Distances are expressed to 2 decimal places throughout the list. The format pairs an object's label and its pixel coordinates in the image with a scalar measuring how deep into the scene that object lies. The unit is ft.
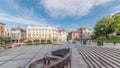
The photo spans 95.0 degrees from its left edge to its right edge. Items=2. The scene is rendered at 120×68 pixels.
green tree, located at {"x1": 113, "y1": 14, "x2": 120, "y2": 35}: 50.91
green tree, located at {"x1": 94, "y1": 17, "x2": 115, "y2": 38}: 62.63
